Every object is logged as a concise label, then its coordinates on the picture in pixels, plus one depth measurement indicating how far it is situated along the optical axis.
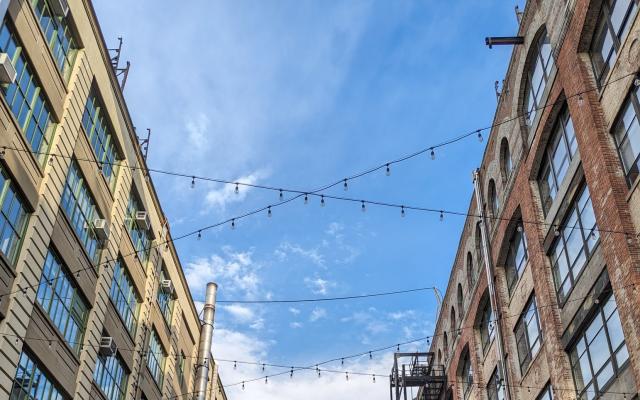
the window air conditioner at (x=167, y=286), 32.53
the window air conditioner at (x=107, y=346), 23.62
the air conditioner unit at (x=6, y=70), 16.02
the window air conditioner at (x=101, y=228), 23.38
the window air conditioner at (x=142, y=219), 28.12
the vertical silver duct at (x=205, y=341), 39.22
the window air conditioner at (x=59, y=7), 19.44
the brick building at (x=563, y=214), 16.41
